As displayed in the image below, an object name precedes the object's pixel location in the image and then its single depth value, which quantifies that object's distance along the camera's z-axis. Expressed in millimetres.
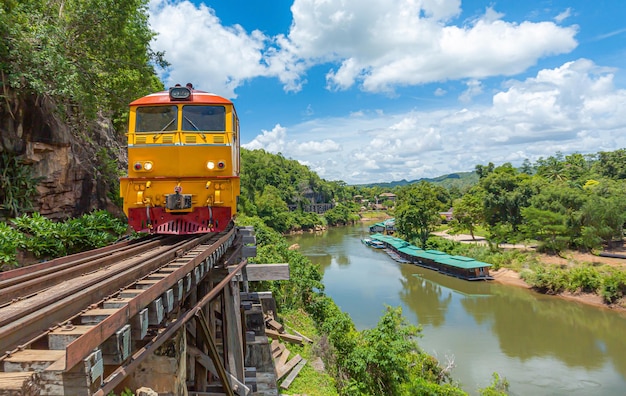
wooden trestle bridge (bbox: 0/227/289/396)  2229
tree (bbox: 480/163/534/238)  38406
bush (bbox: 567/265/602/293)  24088
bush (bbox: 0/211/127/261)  8344
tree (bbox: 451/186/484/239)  43031
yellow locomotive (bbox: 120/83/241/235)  7863
